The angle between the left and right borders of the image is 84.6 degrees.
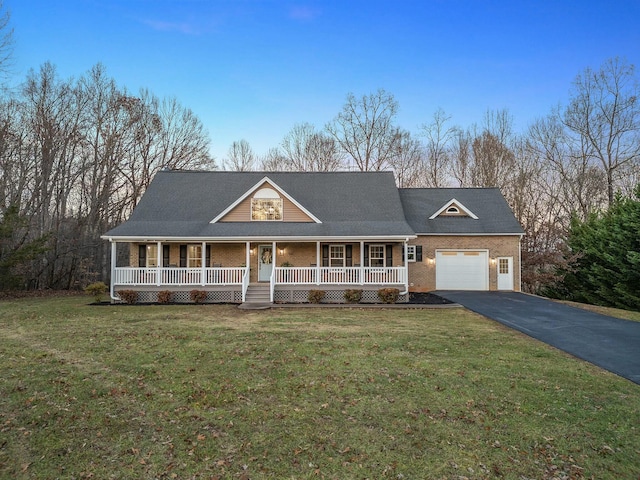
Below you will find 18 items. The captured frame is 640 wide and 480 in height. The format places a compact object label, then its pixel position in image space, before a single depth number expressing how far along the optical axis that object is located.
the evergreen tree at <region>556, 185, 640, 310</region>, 15.48
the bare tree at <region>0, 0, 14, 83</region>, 16.61
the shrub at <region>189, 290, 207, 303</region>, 16.02
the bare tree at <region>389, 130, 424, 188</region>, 32.72
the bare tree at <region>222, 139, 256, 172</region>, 35.19
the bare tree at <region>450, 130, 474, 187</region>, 31.95
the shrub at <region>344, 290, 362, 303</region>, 15.90
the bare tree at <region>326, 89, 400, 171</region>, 32.62
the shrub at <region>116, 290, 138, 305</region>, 15.95
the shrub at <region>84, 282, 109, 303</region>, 16.11
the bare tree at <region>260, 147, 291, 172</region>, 34.84
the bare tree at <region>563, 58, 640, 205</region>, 24.88
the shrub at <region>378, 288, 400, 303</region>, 15.66
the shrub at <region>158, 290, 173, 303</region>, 15.99
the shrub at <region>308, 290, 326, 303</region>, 15.89
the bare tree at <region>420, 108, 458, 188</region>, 32.12
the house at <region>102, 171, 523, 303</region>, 16.48
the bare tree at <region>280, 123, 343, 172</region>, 33.69
